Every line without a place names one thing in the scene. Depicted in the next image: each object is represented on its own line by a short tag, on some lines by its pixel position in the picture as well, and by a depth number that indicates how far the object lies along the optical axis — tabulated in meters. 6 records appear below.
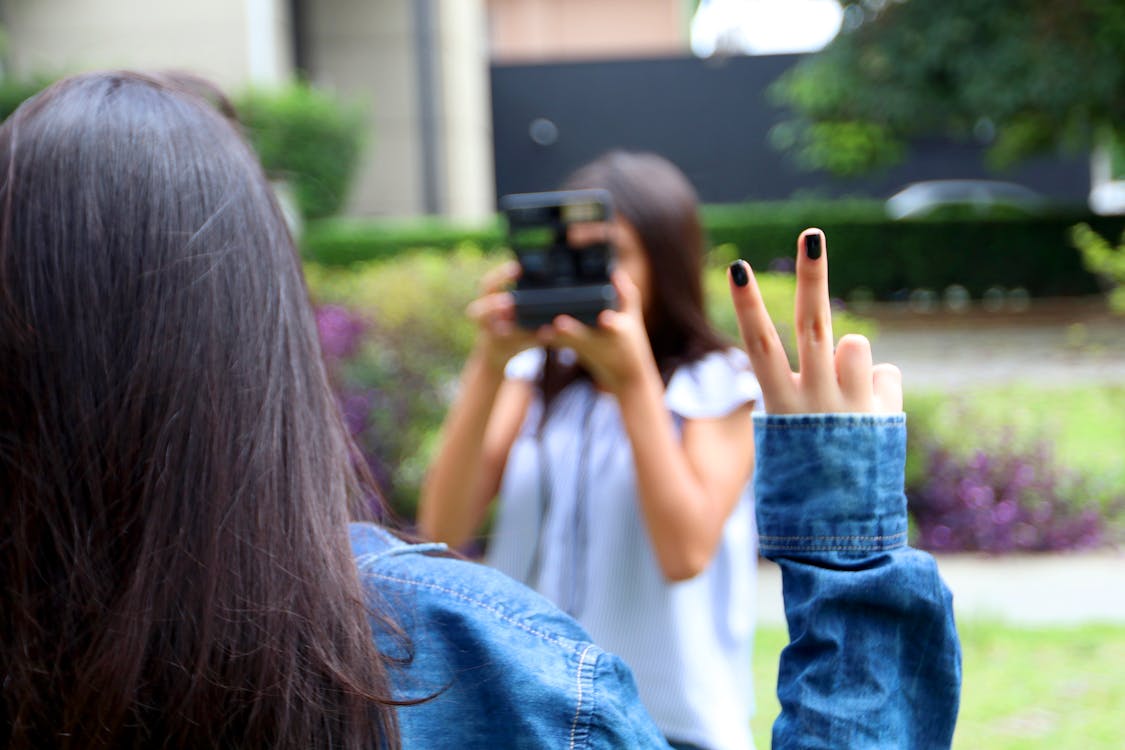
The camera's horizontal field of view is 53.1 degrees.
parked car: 21.05
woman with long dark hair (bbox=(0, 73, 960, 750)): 0.89
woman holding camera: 1.82
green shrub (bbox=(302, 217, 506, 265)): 13.95
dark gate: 21.33
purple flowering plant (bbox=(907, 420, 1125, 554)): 5.61
